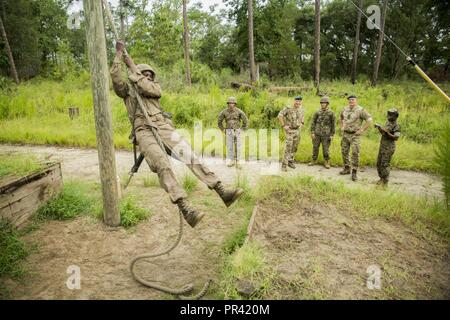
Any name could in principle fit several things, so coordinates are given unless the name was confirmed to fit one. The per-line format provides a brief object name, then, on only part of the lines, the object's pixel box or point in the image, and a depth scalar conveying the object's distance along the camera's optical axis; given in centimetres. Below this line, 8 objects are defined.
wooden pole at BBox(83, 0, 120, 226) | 452
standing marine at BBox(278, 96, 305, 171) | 852
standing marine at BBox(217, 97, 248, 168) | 859
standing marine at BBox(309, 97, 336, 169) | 855
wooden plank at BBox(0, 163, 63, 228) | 461
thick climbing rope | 352
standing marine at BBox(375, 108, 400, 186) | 688
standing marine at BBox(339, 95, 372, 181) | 767
